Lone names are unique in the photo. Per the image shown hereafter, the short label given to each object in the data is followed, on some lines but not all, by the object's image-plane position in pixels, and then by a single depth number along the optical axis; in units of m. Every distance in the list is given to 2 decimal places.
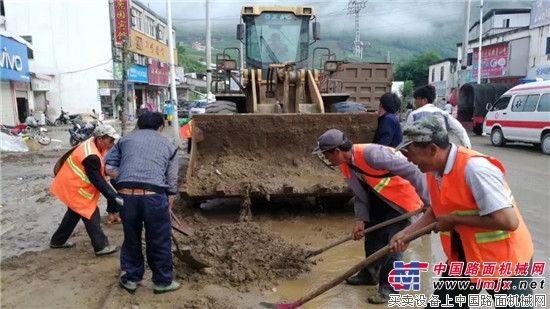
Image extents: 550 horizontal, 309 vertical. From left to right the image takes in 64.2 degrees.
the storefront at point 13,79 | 16.17
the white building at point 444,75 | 40.78
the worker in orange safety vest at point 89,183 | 4.24
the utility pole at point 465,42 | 20.22
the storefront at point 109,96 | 26.80
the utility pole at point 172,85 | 15.20
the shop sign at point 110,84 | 26.64
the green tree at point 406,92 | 29.64
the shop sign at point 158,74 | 33.59
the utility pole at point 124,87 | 12.21
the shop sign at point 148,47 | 28.47
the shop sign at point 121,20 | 24.39
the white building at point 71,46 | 25.16
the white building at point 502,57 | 25.42
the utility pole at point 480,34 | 24.11
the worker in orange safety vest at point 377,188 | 3.24
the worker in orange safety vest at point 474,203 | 1.96
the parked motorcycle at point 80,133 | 13.35
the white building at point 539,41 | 23.00
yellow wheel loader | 5.30
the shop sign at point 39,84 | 22.50
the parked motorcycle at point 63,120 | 22.94
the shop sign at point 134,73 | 27.44
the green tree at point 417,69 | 55.38
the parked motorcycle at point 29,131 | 13.74
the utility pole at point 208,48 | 18.33
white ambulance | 11.26
